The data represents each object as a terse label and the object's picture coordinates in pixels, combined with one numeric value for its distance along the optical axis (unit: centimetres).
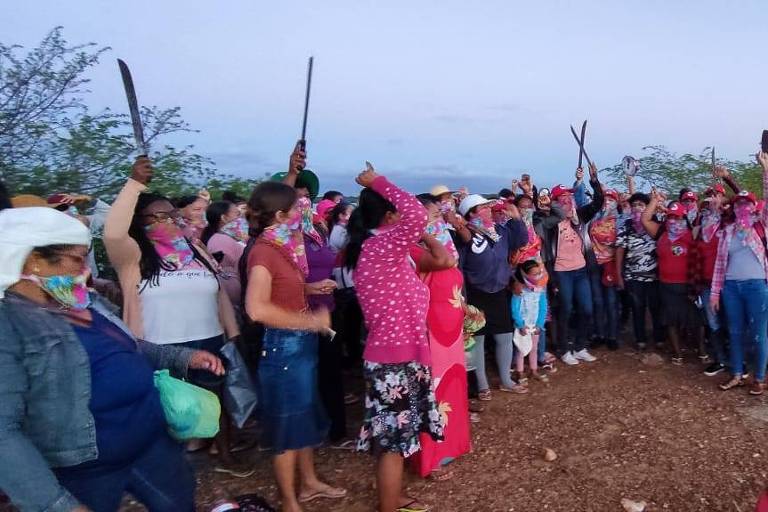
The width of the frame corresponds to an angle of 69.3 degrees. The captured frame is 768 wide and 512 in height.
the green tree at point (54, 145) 528
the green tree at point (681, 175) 1241
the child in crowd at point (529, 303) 555
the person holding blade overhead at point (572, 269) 612
